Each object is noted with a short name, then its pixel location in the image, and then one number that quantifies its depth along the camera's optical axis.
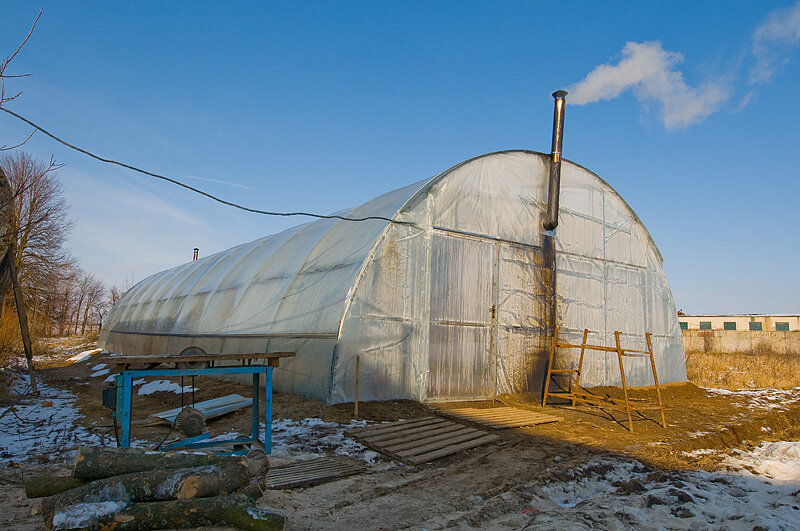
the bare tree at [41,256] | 29.62
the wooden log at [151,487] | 4.00
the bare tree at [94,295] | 64.44
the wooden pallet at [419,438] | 7.20
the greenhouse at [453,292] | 10.62
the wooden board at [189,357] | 5.82
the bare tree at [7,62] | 3.84
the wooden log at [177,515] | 3.73
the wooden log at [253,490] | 4.46
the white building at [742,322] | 47.69
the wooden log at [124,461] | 4.35
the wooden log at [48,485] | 4.32
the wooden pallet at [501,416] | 9.36
